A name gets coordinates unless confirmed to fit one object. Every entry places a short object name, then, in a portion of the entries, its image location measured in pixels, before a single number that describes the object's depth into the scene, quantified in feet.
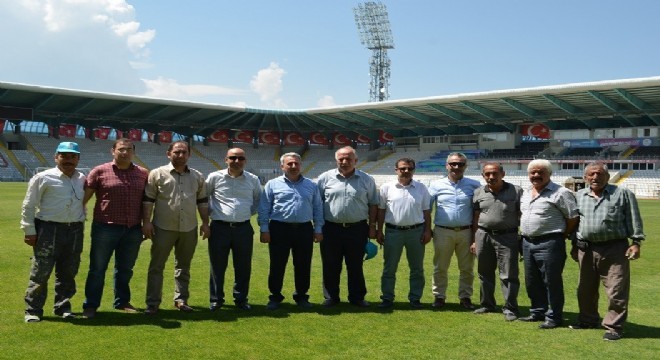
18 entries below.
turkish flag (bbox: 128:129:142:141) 187.52
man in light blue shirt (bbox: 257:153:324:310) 21.44
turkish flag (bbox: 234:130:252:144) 207.51
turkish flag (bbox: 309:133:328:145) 210.18
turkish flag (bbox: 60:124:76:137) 175.64
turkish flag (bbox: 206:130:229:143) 202.69
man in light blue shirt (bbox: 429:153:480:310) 22.00
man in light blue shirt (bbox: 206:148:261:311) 20.90
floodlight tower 217.56
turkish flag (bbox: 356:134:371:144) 202.67
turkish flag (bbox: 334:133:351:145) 204.64
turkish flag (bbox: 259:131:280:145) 209.67
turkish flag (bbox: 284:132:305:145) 211.20
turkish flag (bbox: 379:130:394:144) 198.08
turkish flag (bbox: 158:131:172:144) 193.16
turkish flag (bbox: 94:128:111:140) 183.42
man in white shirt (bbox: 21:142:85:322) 18.44
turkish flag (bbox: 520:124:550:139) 159.33
